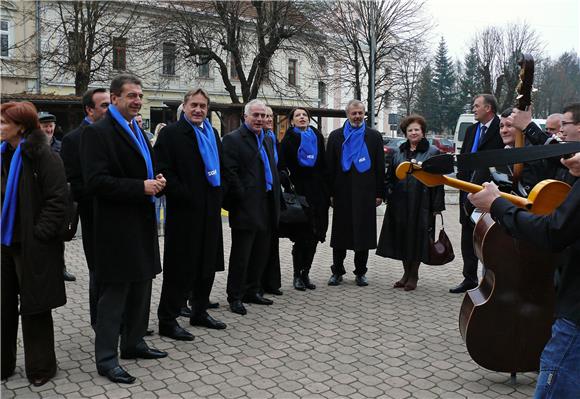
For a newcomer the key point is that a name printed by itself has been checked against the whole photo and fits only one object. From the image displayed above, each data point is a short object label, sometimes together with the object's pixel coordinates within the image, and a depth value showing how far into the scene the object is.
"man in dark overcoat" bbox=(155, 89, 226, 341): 4.93
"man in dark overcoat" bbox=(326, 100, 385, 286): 6.88
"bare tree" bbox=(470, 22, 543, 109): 43.28
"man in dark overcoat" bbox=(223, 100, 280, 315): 5.79
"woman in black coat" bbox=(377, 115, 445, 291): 6.73
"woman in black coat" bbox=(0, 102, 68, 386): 3.90
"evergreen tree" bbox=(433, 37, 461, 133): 58.46
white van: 23.82
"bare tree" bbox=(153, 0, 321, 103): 26.81
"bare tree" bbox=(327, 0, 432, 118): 31.91
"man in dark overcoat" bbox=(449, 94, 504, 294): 6.40
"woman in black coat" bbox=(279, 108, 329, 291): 6.66
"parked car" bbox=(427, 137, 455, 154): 29.20
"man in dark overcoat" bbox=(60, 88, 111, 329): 4.85
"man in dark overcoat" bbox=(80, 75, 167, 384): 4.03
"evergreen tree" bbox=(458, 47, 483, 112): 47.77
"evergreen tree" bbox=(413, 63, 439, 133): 51.53
